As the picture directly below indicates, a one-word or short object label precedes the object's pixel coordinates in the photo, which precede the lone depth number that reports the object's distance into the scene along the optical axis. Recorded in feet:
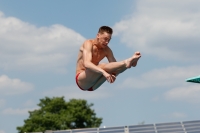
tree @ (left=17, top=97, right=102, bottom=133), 188.65
